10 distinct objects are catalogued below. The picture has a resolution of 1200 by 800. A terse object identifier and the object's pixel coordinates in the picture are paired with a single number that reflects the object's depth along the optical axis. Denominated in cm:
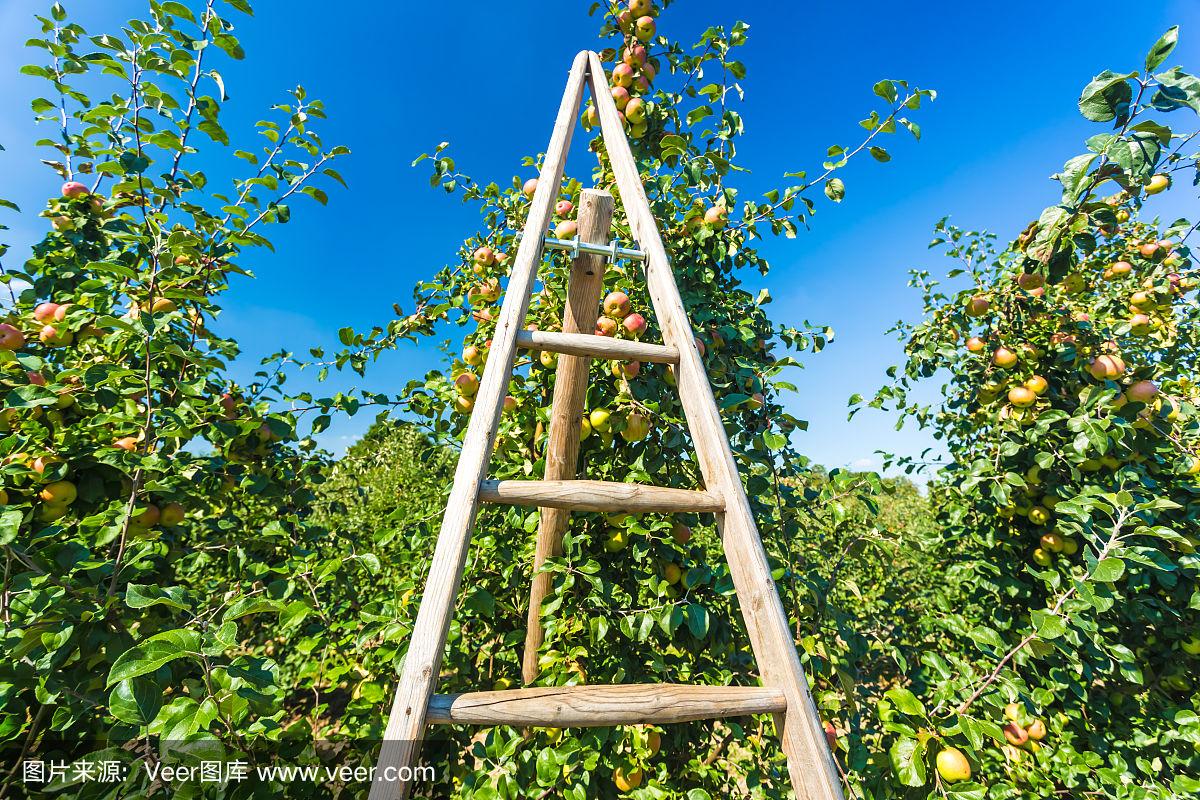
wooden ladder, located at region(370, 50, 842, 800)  76
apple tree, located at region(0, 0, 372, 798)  89
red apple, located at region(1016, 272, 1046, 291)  204
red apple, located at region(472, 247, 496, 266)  204
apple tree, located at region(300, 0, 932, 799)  133
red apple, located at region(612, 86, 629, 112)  197
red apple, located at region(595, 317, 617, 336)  168
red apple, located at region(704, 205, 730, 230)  184
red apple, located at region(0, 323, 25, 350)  127
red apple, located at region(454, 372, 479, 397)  176
